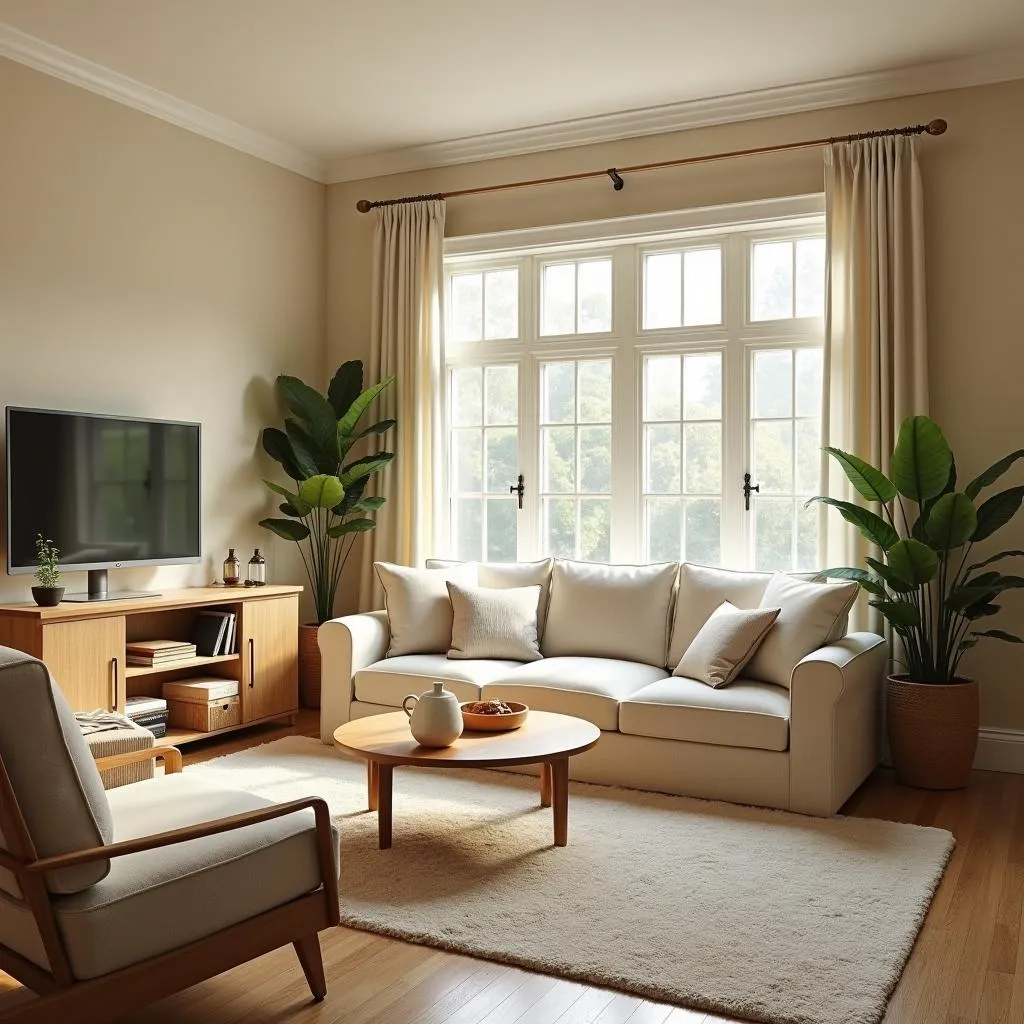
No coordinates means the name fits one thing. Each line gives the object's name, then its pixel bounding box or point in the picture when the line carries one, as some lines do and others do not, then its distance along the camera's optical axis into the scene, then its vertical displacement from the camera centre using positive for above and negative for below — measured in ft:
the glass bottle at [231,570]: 17.31 -1.26
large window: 16.53 +1.69
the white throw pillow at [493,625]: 15.75 -2.01
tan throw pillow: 13.71 -2.02
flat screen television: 14.06 +0.06
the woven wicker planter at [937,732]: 13.61 -3.15
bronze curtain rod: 15.01 +5.45
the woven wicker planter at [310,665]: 18.79 -3.13
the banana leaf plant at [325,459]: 18.16 +0.66
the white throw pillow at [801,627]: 13.61 -1.76
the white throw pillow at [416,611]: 16.20 -1.84
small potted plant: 13.84 -1.11
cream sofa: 12.54 -2.64
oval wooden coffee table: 10.75 -2.74
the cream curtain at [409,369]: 18.90 +2.36
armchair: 6.36 -2.64
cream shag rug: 8.38 -3.90
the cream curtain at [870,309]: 15.08 +2.78
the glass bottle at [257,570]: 17.60 -1.29
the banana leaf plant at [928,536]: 13.37 -0.55
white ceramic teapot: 11.06 -2.43
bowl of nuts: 11.82 -2.56
